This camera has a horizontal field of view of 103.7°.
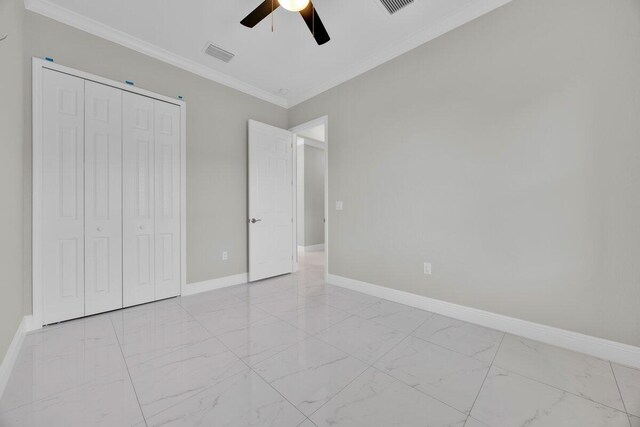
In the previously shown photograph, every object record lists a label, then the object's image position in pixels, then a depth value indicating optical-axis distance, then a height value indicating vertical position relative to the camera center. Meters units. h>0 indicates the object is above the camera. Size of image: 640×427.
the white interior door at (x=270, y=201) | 3.64 +0.26
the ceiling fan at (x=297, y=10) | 1.85 +1.62
